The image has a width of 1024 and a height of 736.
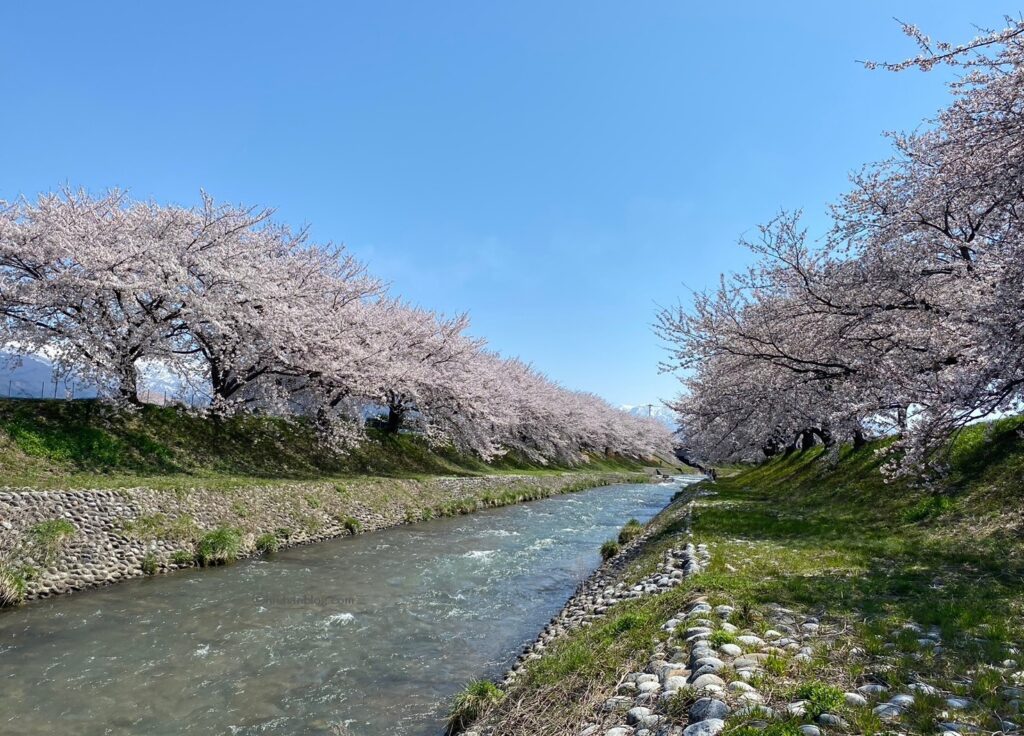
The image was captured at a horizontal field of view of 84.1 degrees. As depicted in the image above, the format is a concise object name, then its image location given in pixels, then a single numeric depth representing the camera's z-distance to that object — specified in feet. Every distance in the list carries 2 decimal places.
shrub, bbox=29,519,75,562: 46.83
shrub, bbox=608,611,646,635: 29.30
